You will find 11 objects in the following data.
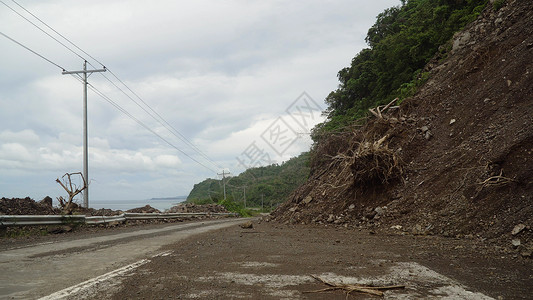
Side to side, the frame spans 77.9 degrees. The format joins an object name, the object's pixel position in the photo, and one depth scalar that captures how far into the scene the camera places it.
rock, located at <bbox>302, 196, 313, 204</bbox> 14.25
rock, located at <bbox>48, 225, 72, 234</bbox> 11.11
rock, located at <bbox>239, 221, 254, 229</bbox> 12.90
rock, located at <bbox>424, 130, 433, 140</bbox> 11.67
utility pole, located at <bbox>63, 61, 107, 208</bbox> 18.69
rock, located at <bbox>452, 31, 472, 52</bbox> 14.70
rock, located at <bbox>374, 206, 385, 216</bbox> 10.13
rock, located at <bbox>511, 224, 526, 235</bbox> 5.77
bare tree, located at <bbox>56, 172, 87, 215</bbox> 14.00
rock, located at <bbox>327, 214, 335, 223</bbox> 11.77
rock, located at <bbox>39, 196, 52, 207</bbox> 14.19
